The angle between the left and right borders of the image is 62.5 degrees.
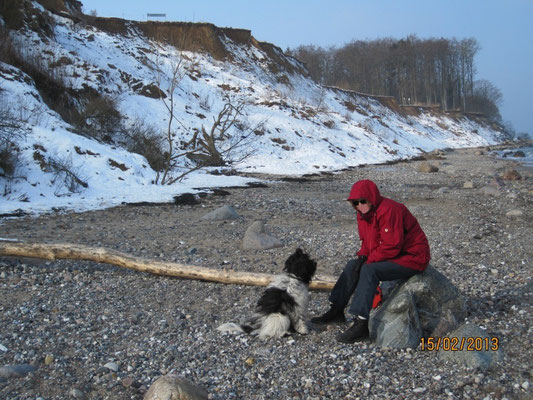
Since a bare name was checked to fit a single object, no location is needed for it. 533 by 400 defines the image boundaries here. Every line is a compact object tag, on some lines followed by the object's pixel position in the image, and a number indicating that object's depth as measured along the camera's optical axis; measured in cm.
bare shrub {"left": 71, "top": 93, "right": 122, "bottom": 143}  1820
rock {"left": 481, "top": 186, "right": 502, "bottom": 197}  1520
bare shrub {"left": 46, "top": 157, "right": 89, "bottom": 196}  1216
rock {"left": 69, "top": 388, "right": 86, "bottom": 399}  344
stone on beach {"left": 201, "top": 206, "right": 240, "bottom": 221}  1038
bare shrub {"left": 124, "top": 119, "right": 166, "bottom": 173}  1755
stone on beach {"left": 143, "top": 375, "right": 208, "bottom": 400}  313
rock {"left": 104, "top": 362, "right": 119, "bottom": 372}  387
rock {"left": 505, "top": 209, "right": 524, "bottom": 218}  1138
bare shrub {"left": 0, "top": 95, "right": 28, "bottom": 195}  1133
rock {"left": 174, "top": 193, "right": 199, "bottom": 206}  1233
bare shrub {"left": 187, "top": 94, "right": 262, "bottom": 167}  2023
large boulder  428
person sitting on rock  423
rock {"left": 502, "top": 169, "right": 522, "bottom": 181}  2022
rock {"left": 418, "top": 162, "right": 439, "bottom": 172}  2393
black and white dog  452
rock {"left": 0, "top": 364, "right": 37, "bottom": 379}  364
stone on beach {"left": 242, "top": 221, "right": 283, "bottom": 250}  816
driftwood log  595
